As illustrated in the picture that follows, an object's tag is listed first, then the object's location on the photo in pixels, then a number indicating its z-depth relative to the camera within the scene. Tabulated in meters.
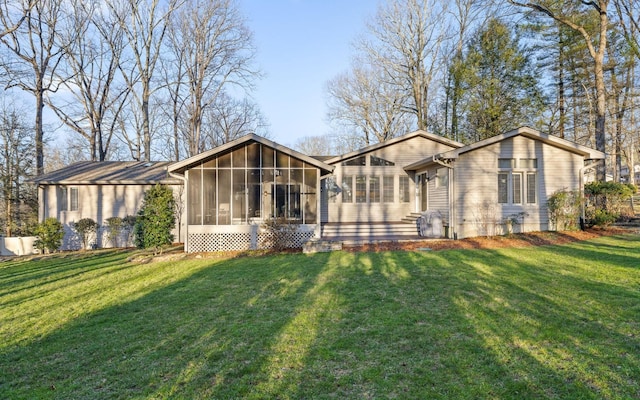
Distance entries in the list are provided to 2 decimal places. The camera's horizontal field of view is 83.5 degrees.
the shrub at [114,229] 14.89
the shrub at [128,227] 15.07
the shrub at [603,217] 12.93
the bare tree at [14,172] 15.19
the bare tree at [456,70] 22.88
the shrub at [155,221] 11.15
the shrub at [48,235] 13.28
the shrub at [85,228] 14.45
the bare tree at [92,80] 22.74
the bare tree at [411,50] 23.88
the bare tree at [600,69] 15.73
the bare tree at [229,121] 33.46
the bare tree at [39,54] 18.27
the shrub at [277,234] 11.64
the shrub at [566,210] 13.05
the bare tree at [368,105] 26.84
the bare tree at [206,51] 25.47
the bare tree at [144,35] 22.92
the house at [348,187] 11.79
